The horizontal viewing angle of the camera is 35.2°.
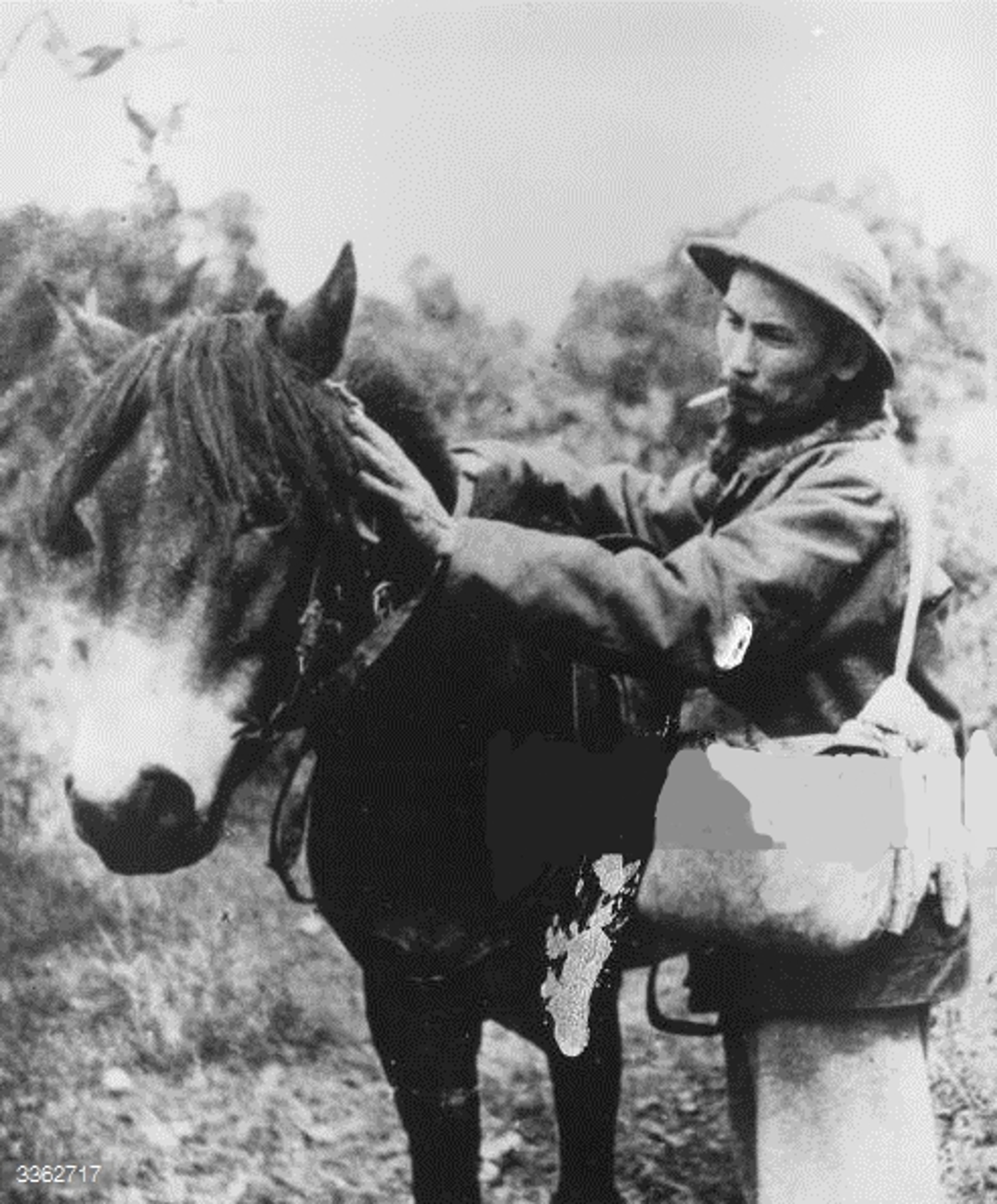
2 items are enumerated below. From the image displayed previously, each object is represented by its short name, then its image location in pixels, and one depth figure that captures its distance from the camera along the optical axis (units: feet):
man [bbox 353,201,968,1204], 7.36
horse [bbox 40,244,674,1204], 7.11
